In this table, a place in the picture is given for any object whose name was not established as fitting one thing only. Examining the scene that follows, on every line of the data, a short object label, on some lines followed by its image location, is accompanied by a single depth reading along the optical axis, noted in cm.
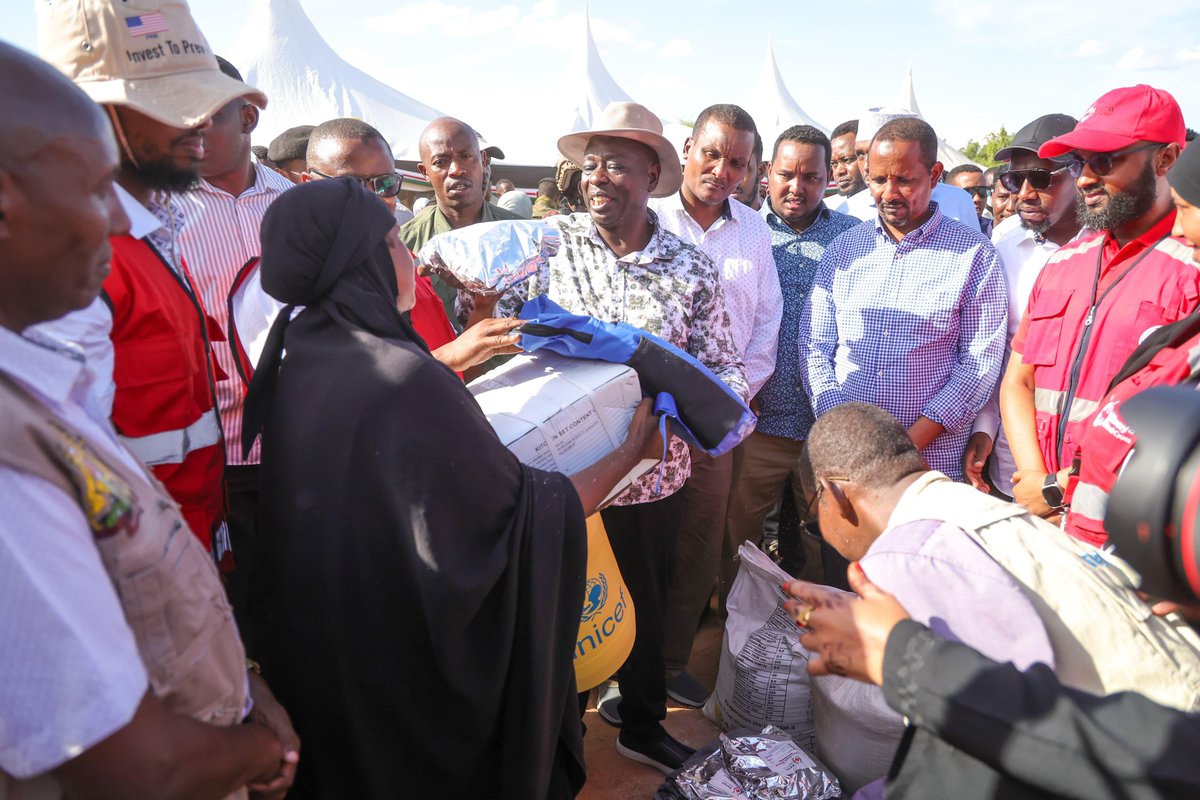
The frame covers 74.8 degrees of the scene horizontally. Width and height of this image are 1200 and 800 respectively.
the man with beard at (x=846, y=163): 614
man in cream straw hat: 290
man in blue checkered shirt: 336
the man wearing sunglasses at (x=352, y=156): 373
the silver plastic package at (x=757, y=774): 257
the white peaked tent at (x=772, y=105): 1914
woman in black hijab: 168
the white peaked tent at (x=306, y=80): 1320
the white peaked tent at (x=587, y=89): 1668
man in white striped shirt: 244
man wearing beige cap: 192
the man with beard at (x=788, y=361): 383
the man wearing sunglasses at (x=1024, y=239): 350
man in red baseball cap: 259
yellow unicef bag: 242
